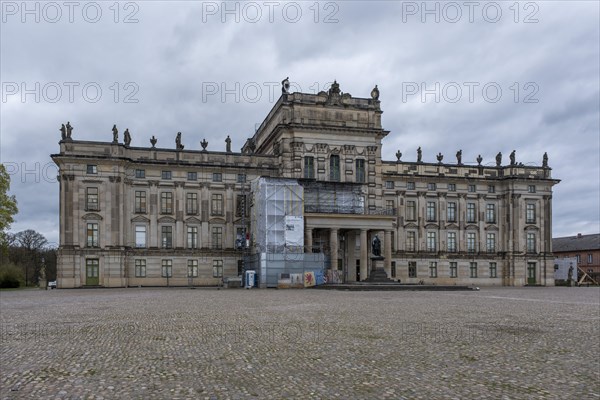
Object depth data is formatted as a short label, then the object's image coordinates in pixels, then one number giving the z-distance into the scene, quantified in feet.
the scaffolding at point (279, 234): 175.22
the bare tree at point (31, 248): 288.55
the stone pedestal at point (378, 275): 166.61
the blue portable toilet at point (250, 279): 172.13
